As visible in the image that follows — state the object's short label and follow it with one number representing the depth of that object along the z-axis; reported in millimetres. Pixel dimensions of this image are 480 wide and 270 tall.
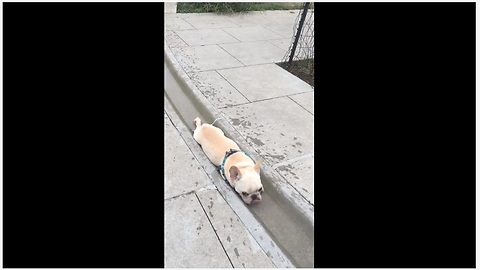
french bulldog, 2543
